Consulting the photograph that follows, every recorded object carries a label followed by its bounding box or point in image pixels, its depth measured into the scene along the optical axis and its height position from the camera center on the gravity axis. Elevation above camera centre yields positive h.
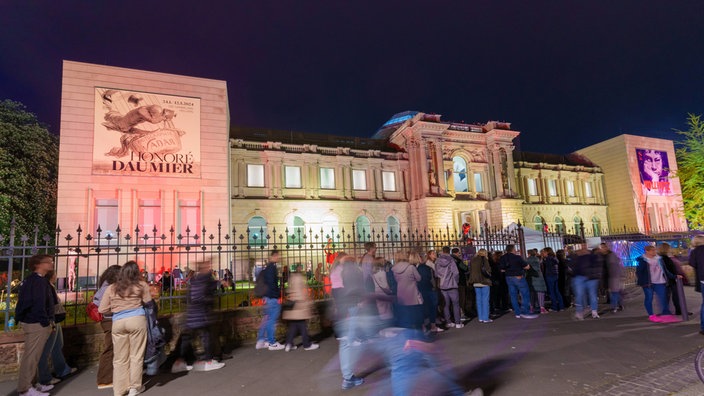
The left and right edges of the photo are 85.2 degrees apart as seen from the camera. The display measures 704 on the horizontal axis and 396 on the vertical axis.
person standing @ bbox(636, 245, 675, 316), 9.04 -1.10
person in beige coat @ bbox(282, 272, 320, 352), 6.95 -1.02
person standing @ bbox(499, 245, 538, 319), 9.88 -0.99
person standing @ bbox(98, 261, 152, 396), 5.14 -0.88
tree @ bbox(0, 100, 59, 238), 20.73 +5.40
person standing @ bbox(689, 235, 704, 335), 7.52 -0.62
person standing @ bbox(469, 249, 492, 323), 9.58 -0.97
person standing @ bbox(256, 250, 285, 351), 7.45 -1.00
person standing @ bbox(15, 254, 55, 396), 5.23 -0.74
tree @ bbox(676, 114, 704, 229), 21.17 +3.41
